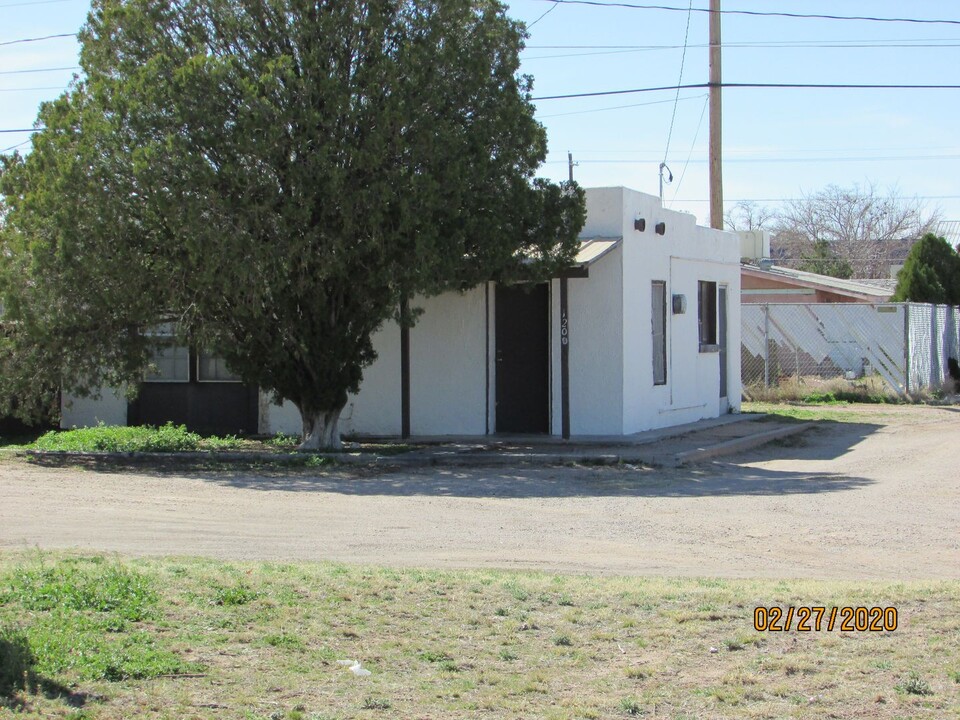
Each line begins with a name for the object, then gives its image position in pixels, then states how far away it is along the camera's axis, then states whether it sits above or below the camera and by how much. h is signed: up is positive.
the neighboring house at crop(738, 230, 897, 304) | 32.22 +2.62
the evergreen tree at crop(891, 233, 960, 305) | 28.34 +2.63
